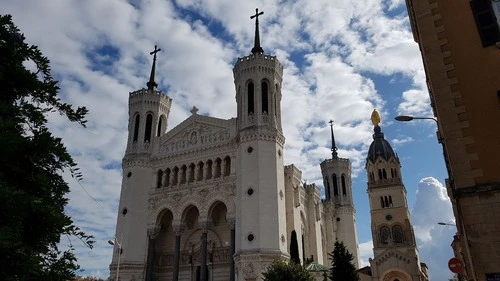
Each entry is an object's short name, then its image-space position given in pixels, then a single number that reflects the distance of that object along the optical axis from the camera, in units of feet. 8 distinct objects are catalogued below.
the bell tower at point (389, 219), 169.68
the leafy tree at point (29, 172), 21.06
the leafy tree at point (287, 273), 88.48
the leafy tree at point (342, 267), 103.89
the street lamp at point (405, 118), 52.80
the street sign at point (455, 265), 52.80
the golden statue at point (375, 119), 248.32
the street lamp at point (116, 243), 116.18
